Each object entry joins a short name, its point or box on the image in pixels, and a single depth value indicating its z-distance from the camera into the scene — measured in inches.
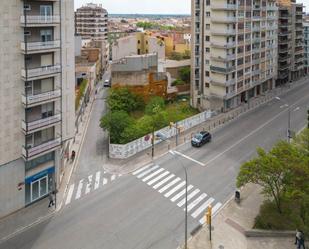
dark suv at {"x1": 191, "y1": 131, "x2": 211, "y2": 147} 1939.0
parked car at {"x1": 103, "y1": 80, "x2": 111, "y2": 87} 3606.1
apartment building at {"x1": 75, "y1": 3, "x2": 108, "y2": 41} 6363.2
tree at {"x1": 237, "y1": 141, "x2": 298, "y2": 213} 1152.8
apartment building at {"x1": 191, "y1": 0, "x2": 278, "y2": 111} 2588.6
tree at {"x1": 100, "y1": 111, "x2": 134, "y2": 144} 1895.9
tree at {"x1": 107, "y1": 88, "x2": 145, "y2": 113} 2485.5
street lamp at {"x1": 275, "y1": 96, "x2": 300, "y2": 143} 1929.0
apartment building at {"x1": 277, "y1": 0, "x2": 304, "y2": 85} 3654.0
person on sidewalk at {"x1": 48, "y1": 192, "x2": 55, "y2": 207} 1335.1
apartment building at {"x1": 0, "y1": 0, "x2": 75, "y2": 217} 1175.0
